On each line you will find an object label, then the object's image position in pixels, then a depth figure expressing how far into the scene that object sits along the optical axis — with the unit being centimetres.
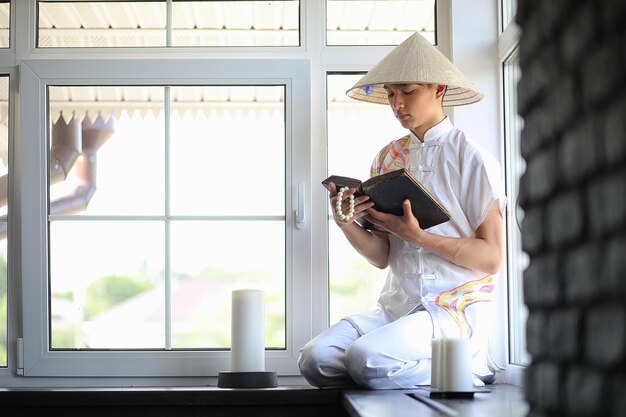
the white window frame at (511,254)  363
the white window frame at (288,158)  383
